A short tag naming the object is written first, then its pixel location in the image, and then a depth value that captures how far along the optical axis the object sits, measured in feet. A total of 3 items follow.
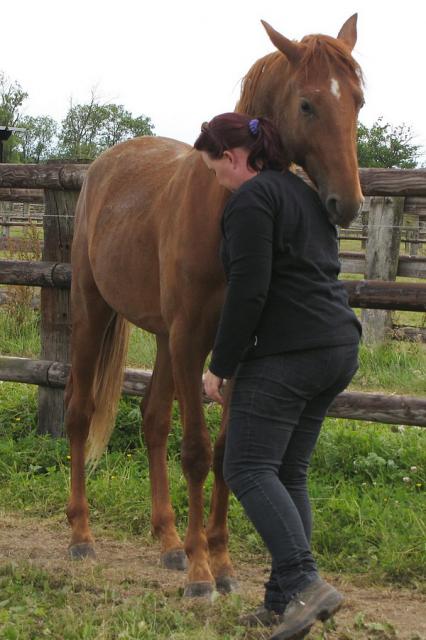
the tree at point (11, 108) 188.61
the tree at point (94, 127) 201.85
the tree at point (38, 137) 238.89
